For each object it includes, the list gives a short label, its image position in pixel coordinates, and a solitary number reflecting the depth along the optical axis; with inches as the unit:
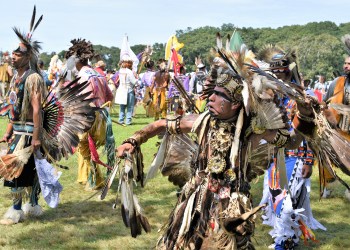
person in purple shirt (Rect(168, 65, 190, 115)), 492.2
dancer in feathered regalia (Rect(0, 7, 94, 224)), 199.6
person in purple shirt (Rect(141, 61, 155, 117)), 619.1
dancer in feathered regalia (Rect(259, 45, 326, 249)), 173.6
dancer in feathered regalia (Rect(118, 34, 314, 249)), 114.7
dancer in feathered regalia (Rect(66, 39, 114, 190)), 260.5
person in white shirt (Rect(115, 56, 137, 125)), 550.0
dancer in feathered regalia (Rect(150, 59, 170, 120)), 581.3
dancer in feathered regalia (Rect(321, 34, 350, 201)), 221.1
